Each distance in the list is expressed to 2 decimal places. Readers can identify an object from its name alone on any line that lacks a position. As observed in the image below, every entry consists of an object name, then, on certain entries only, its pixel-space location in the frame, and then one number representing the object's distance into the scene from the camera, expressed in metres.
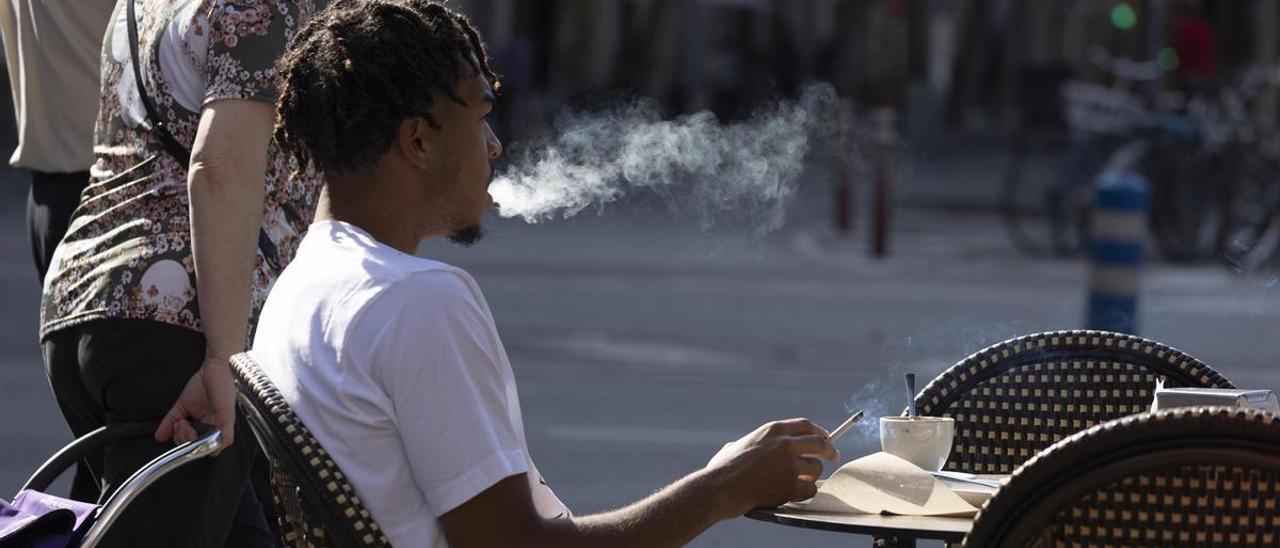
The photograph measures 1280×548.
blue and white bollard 15.02
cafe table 5.25
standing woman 6.07
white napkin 5.46
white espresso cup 5.85
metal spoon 6.08
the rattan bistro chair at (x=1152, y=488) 4.32
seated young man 4.50
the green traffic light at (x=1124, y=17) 43.72
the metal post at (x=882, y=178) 31.09
